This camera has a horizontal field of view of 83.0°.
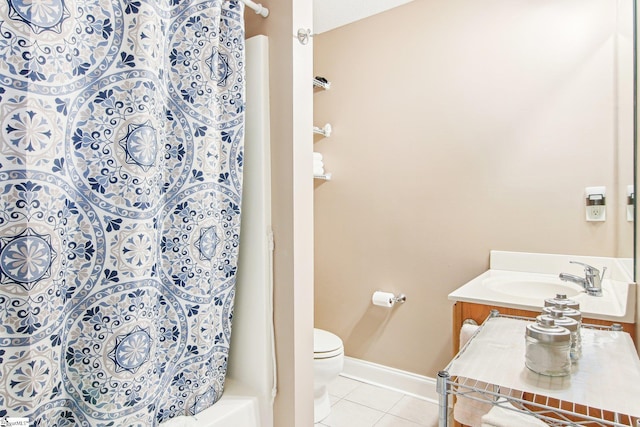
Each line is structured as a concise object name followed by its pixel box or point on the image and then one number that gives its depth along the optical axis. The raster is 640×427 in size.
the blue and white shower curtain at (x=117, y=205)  0.79
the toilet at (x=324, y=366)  2.05
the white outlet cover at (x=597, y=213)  1.83
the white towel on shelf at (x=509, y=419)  0.90
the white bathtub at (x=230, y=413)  1.12
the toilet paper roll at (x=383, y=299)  2.44
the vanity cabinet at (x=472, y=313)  1.49
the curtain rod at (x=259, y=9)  1.29
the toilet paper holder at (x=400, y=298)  2.46
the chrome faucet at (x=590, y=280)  1.54
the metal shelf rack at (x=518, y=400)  0.81
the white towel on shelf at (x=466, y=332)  1.53
